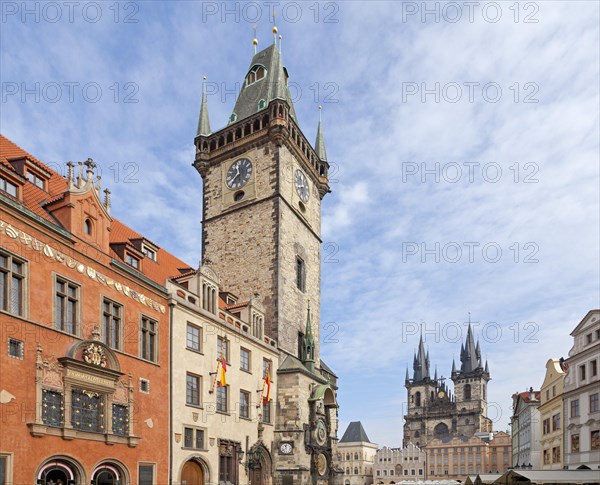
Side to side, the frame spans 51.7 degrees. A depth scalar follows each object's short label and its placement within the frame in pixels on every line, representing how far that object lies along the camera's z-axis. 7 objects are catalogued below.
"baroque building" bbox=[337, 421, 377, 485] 143.50
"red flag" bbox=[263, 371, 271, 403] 34.94
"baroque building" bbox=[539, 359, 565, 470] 45.00
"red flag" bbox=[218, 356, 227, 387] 29.91
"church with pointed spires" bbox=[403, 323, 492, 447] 157.25
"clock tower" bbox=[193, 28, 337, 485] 36.81
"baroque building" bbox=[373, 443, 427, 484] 140.38
